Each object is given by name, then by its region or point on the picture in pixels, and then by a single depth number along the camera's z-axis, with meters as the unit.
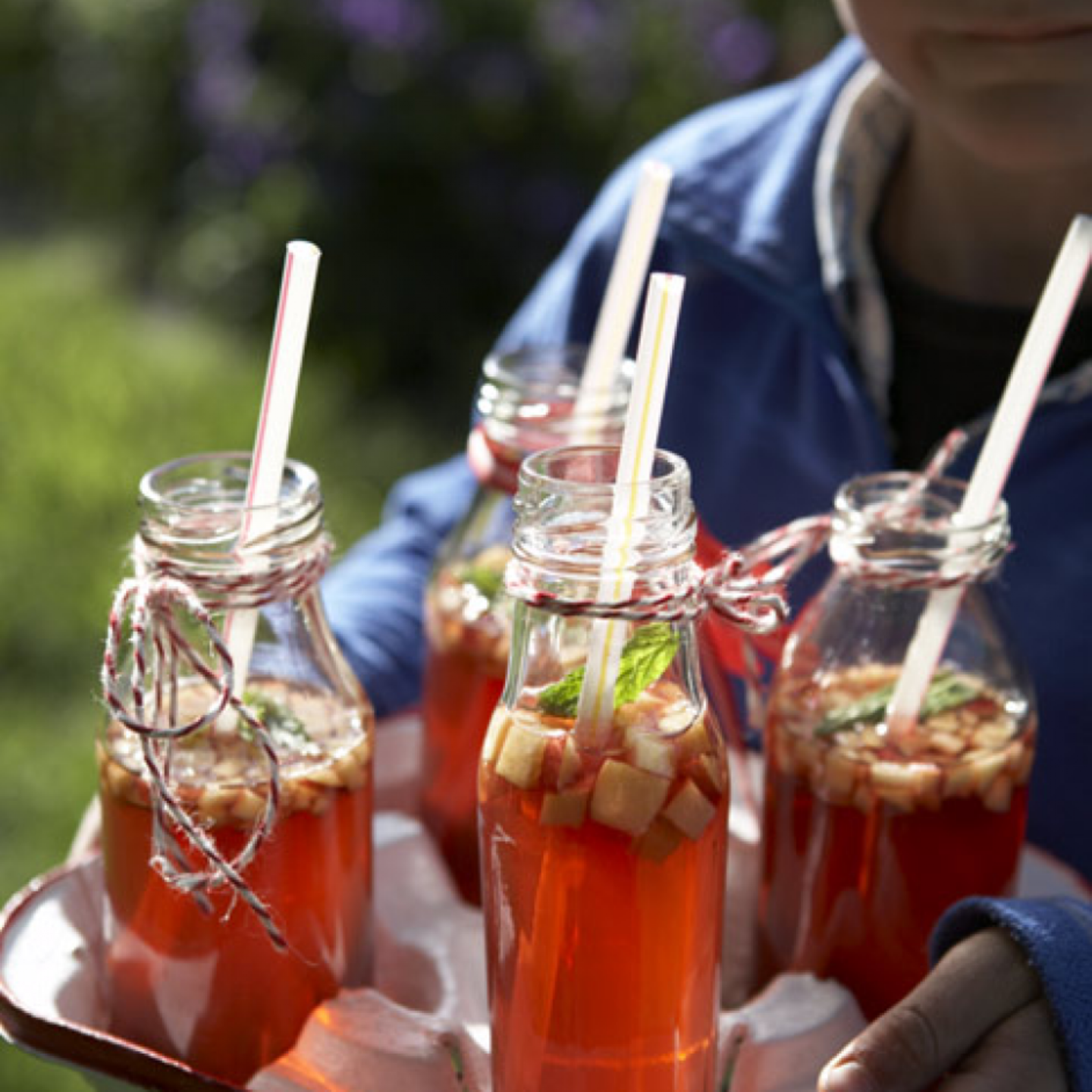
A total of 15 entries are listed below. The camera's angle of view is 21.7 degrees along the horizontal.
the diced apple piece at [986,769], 0.70
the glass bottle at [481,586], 0.76
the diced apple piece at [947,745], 0.70
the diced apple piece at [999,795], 0.70
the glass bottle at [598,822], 0.64
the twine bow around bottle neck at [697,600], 0.64
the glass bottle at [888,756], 0.70
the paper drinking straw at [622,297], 0.72
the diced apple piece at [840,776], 0.70
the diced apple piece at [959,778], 0.70
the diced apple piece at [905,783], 0.70
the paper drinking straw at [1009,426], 0.68
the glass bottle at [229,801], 0.67
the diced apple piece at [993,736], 0.70
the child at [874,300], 0.79
